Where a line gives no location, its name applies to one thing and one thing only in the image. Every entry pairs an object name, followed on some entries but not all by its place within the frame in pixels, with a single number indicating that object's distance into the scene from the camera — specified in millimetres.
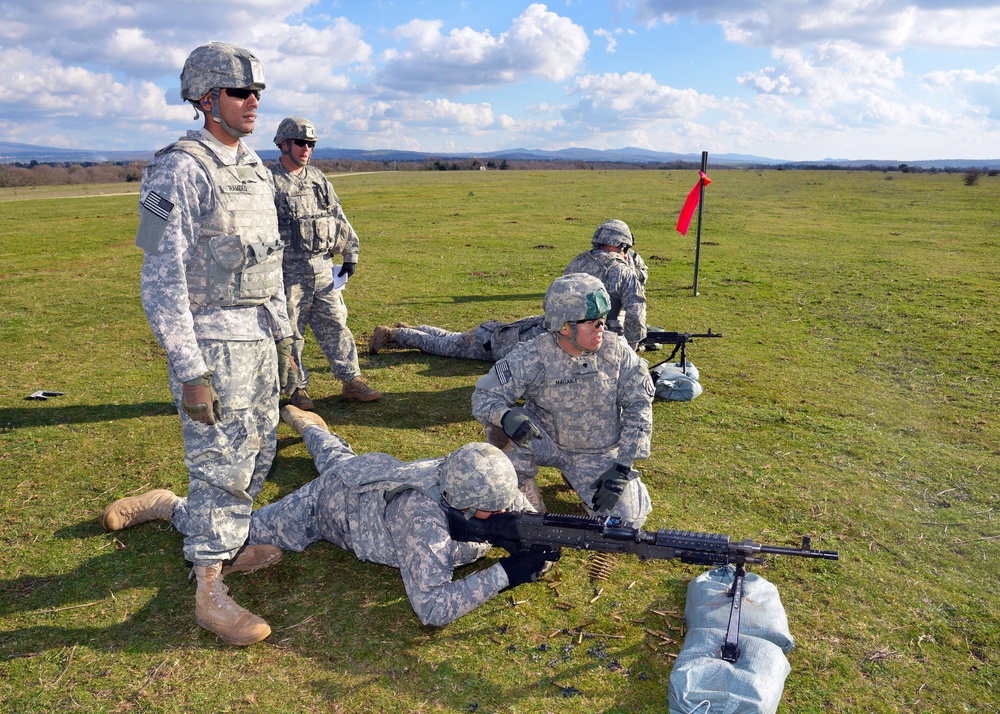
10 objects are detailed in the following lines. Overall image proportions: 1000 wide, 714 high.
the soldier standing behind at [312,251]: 7656
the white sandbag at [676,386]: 8516
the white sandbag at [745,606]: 4141
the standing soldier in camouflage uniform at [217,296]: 4078
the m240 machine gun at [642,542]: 4113
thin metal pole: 13445
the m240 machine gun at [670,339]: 8867
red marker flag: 14070
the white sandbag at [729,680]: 3531
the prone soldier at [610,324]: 8492
